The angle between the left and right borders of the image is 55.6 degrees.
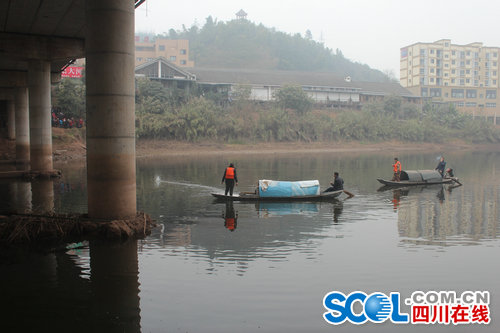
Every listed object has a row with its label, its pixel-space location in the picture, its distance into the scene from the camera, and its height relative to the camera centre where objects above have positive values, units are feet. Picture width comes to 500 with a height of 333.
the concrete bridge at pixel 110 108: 50.01 +3.46
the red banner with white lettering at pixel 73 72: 251.60 +36.67
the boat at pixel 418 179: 98.65 -8.34
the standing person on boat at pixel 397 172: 98.58 -6.84
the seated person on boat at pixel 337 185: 80.23 -7.76
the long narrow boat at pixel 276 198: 76.18 -9.26
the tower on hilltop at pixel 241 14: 627.26 +166.78
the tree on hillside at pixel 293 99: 266.77 +23.01
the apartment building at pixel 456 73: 362.94 +51.50
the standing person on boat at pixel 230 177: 76.43 -6.06
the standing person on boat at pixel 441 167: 106.52 -6.22
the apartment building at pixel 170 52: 384.68 +72.24
